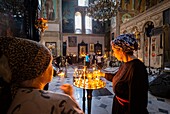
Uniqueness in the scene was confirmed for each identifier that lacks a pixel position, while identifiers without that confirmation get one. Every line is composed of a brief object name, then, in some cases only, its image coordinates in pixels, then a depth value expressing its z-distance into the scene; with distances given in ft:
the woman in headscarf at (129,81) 5.18
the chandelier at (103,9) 34.30
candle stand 6.84
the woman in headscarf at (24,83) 2.41
